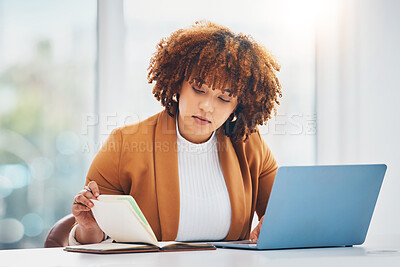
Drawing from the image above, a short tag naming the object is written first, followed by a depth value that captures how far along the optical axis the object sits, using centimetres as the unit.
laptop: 206
